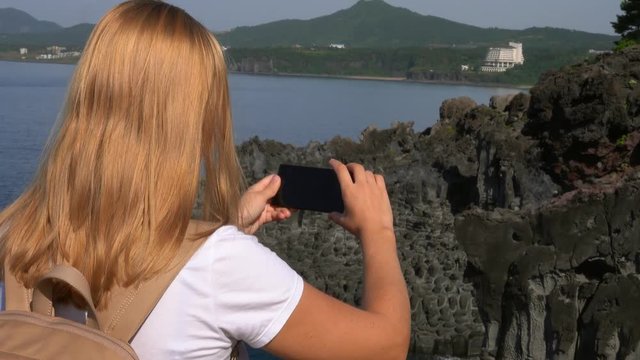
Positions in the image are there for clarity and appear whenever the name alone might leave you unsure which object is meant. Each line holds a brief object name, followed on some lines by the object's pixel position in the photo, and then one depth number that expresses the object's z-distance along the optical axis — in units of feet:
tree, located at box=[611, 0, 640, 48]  78.28
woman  4.61
